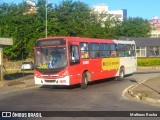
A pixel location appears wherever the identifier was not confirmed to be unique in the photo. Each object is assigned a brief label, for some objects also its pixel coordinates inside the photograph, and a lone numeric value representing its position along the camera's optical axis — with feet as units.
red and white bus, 42.82
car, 112.96
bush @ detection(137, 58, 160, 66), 109.99
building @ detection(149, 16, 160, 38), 311.07
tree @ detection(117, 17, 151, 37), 214.67
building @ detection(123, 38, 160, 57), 144.07
